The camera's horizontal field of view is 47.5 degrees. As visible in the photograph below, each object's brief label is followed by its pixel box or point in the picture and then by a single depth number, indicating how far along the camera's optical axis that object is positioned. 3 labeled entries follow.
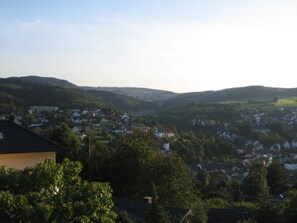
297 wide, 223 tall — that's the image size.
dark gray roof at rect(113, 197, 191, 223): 13.30
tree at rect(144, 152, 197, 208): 17.19
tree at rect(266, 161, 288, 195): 32.73
